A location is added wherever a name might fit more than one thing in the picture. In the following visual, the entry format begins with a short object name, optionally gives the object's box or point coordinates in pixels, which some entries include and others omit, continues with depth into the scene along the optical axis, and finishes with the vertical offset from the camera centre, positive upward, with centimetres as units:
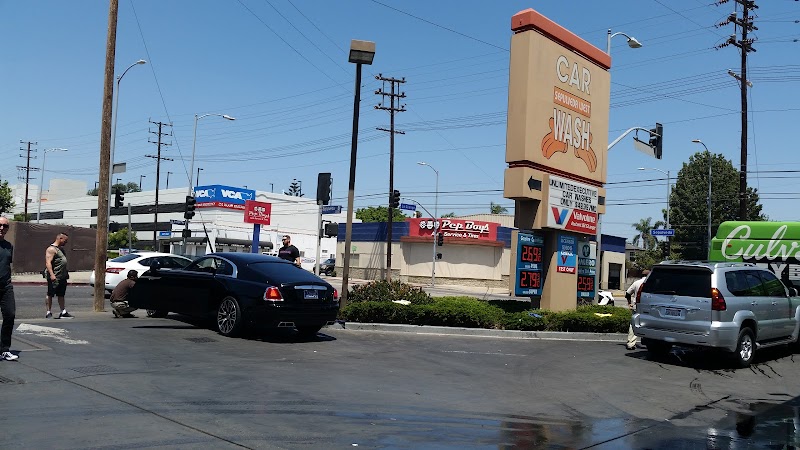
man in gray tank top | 1379 -52
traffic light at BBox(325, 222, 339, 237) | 3444 +138
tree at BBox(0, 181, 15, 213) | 5003 +311
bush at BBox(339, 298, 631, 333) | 1584 -124
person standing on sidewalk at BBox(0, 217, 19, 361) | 926 -79
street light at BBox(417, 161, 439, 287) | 5693 +252
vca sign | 8044 +639
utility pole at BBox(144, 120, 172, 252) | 6568 +874
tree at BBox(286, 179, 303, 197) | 17111 +1624
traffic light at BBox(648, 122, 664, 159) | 2673 +503
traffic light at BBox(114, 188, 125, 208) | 3945 +278
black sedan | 1244 -77
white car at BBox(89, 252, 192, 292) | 2133 -58
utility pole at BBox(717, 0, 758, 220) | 3300 +1132
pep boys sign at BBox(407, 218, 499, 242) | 5928 +286
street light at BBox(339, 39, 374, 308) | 1612 +395
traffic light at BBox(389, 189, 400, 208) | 4944 +432
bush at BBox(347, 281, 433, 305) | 1725 -86
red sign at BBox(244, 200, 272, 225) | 3834 +218
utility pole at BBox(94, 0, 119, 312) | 1741 +238
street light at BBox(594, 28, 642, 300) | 2560 +847
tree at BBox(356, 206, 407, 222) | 11041 +706
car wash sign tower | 1734 +340
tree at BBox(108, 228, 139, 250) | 7888 +74
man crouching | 1550 -115
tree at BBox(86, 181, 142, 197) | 16400 +1441
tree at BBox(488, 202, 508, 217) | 11356 +897
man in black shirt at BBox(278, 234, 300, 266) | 1786 +5
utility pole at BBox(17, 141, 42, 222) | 8689 +925
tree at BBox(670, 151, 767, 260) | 7312 +778
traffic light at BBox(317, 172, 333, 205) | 2031 +203
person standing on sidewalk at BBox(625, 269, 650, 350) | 1430 -48
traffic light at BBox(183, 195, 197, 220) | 4084 +249
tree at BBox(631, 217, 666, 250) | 8831 +520
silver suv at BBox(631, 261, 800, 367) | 1184 -61
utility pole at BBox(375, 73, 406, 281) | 4994 +1157
